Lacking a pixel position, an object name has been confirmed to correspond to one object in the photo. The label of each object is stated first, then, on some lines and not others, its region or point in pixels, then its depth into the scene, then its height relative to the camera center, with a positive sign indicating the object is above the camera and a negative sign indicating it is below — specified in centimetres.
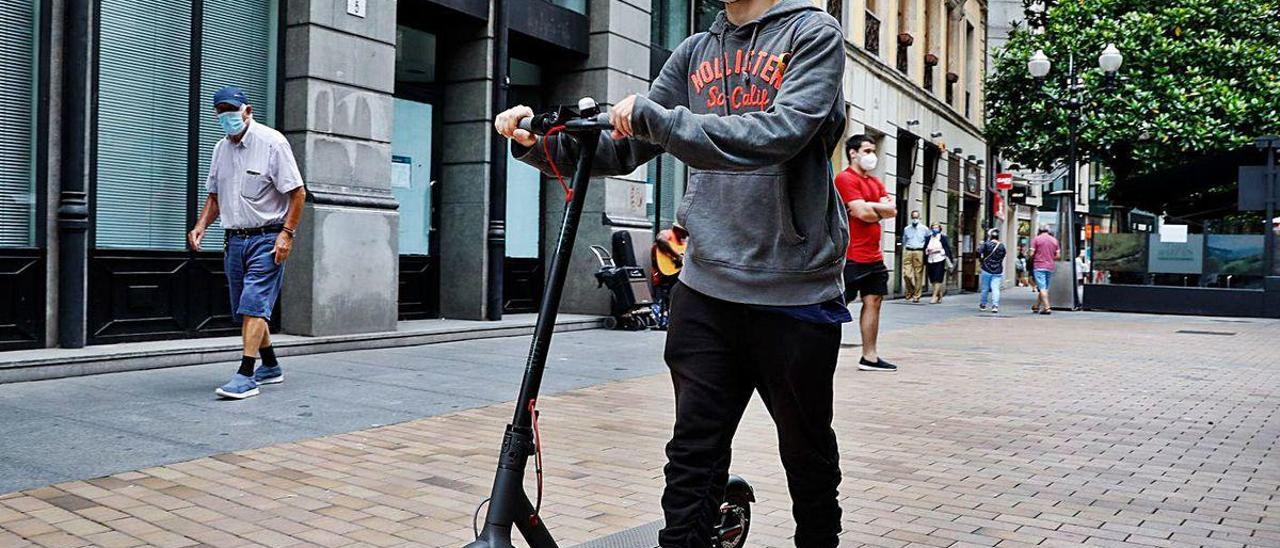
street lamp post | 2305 +369
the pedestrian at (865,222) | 866 +42
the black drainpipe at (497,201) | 1236 +73
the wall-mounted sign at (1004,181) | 3469 +298
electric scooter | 264 -26
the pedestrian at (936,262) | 2433 +35
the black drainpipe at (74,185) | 810 +51
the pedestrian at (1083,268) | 3192 +42
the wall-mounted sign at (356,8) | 1031 +229
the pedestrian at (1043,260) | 2180 +40
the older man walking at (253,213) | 699 +31
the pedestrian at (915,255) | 2358 +47
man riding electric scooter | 291 +0
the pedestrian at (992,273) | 2115 +13
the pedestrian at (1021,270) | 4488 +41
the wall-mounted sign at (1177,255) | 2178 +55
